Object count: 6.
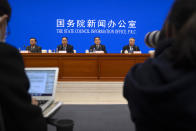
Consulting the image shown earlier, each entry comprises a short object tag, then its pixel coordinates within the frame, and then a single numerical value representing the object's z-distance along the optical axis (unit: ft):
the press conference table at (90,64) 14.84
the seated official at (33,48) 18.16
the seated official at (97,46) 18.73
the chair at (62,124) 2.85
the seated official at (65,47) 19.02
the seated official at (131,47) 18.58
